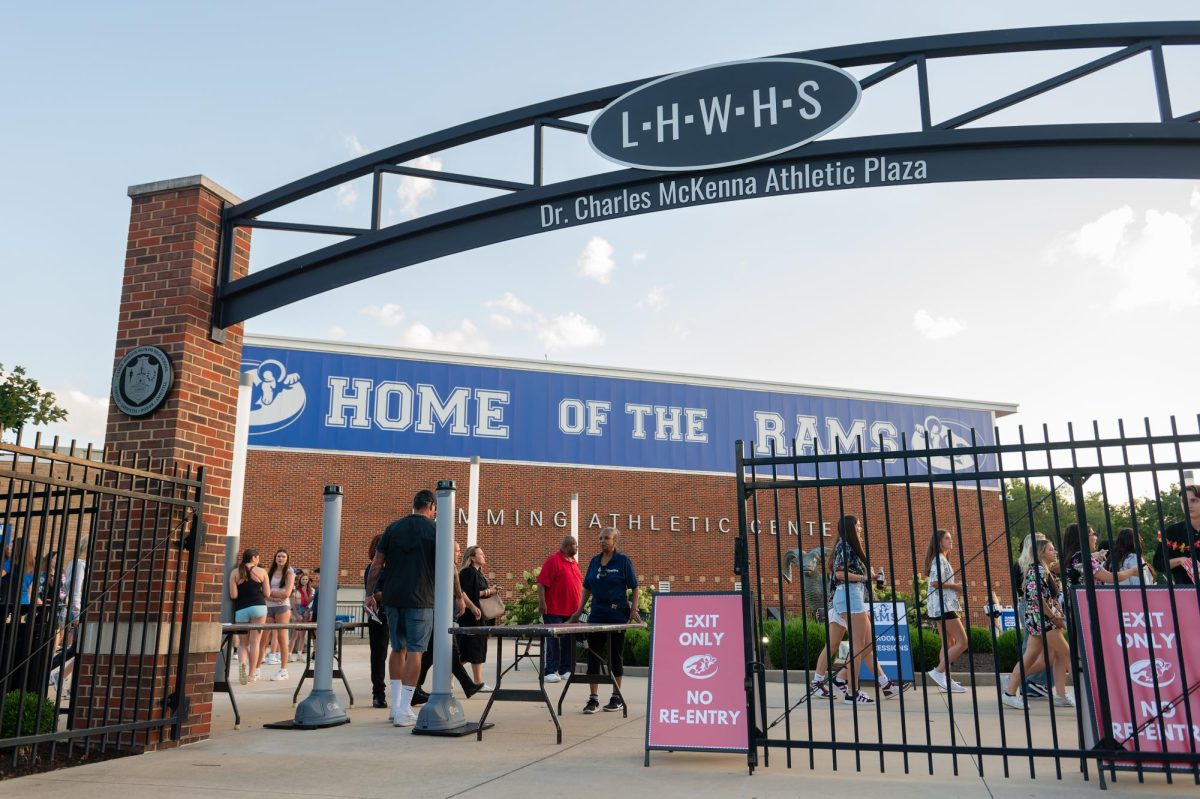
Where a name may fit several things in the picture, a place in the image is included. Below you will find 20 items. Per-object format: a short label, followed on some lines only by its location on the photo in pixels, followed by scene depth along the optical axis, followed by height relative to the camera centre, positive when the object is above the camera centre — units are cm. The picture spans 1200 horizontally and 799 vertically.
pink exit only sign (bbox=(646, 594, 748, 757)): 583 -59
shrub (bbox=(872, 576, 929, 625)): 1142 -31
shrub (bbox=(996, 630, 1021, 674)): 1162 -89
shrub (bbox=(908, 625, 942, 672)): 1155 -84
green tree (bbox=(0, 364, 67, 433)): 2445 +475
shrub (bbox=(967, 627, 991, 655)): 1353 -86
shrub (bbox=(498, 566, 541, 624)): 2233 -60
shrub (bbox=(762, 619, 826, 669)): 1238 -82
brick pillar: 674 +148
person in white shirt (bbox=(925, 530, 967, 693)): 849 -21
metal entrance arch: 632 +294
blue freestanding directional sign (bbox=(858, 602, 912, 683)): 1022 -70
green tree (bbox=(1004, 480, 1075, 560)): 5927 +561
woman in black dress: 966 -12
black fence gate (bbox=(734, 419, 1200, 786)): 509 -54
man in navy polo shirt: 862 -8
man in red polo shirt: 957 -4
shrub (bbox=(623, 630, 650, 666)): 1344 -95
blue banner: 2745 +535
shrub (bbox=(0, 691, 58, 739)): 625 -90
